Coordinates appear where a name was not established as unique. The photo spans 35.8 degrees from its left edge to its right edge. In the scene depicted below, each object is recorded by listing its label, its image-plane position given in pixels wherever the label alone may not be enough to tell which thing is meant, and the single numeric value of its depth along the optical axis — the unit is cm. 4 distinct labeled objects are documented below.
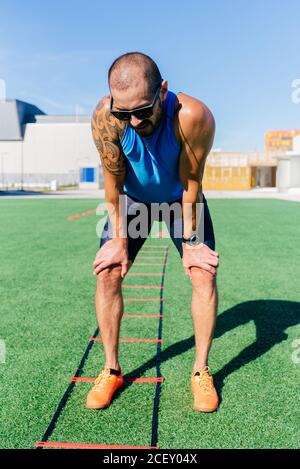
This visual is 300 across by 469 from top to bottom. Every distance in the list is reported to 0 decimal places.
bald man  228
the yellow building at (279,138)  7200
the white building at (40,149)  6706
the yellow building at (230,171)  4444
